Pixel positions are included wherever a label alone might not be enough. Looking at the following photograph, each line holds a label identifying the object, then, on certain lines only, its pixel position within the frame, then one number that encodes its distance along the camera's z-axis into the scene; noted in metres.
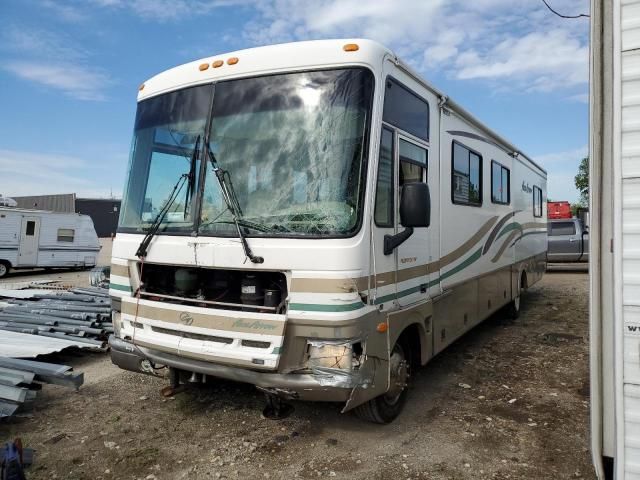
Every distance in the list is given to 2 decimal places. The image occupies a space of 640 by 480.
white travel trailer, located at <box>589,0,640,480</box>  2.30
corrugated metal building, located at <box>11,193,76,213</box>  36.19
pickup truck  15.69
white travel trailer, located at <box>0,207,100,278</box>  16.22
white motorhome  3.38
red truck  21.38
